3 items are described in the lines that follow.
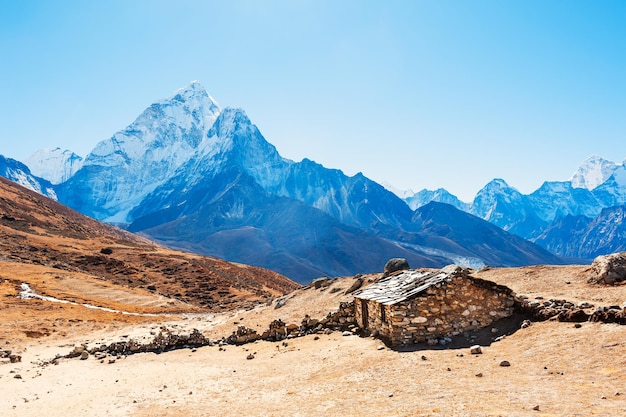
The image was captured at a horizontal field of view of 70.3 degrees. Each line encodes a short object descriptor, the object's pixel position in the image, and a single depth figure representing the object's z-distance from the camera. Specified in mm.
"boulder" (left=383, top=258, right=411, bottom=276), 34469
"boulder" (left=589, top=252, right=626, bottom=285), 18844
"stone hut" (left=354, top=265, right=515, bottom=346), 17562
